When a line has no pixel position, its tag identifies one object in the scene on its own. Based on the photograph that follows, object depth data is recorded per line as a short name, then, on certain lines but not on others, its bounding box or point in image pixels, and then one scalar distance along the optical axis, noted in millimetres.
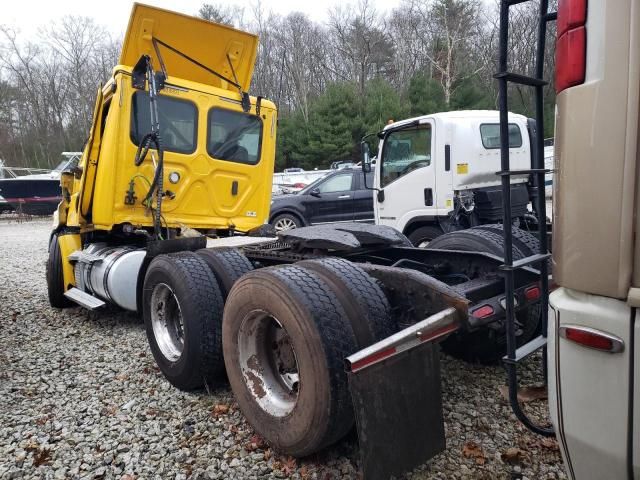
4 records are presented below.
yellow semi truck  2229
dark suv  12070
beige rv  1332
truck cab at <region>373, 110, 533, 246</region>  6406
